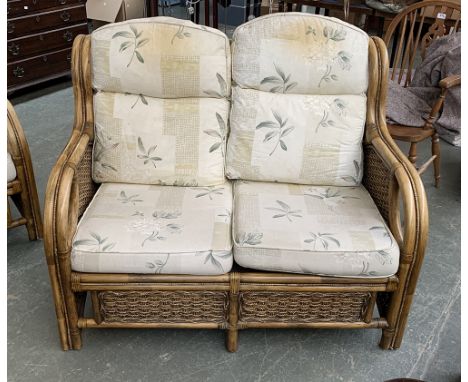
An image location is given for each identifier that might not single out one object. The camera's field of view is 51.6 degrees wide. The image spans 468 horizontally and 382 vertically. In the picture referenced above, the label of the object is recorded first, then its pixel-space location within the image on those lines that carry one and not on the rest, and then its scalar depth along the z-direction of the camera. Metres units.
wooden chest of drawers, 3.34
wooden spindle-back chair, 2.19
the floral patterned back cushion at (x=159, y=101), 1.72
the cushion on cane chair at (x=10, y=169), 1.86
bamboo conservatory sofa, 1.46
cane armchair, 1.88
